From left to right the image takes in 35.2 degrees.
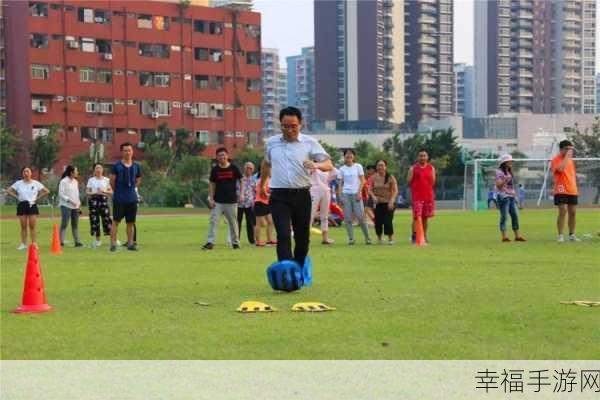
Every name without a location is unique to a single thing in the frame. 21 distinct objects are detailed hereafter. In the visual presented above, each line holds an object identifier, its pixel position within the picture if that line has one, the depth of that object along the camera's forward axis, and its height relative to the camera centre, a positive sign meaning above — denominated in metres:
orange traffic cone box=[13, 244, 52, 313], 8.42 -1.37
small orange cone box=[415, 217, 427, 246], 17.41 -1.75
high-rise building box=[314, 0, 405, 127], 127.88 +10.83
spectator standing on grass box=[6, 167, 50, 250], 18.47 -1.14
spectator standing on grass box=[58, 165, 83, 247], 19.22 -1.21
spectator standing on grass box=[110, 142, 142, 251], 16.59 -0.85
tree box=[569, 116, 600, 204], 68.56 -0.67
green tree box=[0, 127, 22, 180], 66.75 -0.75
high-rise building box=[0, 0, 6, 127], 78.38 +5.89
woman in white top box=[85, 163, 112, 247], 18.83 -1.19
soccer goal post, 48.44 -2.60
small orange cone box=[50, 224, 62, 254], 16.92 -1.84
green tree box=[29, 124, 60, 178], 70.56 -0.61
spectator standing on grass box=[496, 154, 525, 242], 18.05 -1.11
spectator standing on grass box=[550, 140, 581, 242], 17.30 -0.86
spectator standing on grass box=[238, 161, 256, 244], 19.07 -1.27
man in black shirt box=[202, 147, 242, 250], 17.05 -1.05
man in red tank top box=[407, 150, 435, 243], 17.61 -0.90
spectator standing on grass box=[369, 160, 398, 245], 18.28 -1.16
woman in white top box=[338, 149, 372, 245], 18.16 -1.11
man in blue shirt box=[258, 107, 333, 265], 9.93 -0.39
